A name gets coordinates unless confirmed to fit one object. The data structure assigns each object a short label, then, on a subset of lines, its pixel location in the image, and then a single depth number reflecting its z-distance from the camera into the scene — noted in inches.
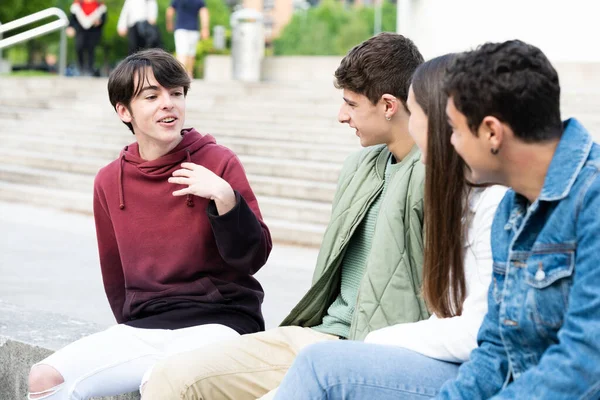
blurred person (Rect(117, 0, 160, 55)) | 594.9
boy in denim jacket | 73.1
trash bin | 633.6
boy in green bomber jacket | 106.8
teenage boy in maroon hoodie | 123.3
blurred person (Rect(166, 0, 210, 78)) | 571.2
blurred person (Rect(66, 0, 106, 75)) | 660.1
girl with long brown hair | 88.5
